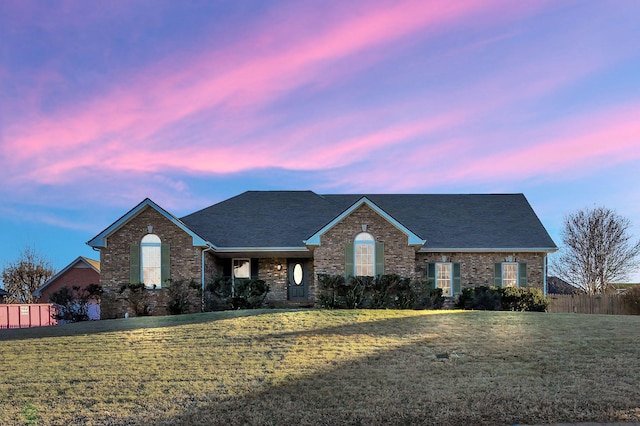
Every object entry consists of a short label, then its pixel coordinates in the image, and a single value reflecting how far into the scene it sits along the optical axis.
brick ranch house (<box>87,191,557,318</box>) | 22.78
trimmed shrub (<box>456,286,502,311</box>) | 22.22
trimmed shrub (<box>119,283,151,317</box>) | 22.28
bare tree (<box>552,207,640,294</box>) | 42.25
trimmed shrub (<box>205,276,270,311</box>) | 21.44
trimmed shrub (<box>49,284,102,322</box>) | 21.97
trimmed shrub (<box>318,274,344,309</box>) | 20.95
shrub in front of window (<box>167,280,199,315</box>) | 21.80
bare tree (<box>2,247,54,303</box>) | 45.66
